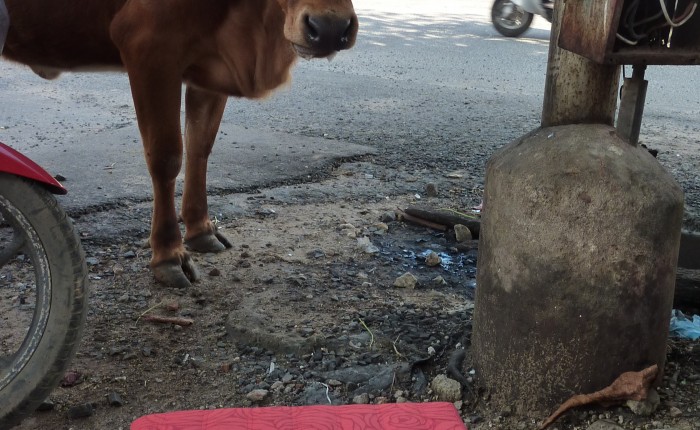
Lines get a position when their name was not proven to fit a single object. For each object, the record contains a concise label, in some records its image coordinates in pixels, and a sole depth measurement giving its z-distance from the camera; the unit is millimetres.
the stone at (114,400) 2428
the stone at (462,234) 3773
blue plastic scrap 2744
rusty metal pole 2312
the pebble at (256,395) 2453
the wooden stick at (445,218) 3838
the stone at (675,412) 2277
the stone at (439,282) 3289
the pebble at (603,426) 2199
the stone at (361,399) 2436
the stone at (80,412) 2361
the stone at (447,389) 2430
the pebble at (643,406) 2258
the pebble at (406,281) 3244
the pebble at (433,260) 3496
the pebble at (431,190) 4430
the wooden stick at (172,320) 2947
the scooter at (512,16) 10467
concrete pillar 2166
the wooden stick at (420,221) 3912
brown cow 3125
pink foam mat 2293
